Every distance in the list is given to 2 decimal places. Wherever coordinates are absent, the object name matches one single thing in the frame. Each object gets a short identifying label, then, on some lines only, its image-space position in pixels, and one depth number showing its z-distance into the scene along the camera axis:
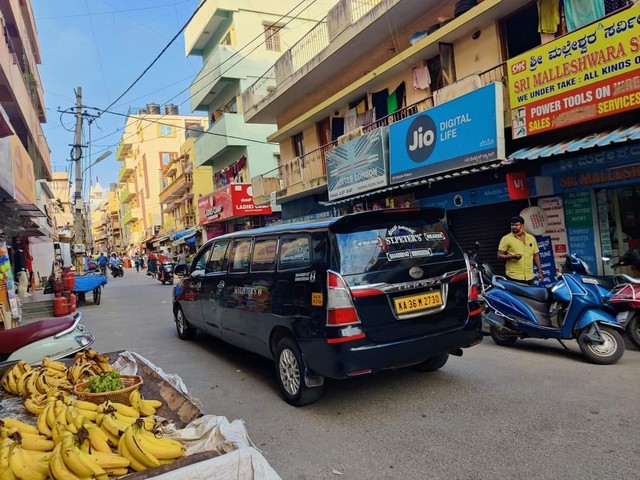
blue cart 15.03
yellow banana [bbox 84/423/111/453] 2.36
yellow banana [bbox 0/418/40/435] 2.66
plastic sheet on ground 2.10
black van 3.98
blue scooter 5.21
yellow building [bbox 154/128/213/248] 33.75
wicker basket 3.29
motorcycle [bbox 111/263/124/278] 32.47
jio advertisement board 8.98
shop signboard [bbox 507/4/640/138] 6.81
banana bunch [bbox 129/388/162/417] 3.25
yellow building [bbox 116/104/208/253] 52.09
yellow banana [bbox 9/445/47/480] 2.06
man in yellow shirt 6.93
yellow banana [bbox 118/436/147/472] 2.26
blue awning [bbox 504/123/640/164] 6.72
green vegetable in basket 3.44
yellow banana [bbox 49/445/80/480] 2.04
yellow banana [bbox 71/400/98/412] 3.04
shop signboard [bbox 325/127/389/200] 12.55
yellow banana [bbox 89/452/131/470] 2.18
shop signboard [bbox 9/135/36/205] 9.61
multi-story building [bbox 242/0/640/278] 7.52
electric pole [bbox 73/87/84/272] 20.88
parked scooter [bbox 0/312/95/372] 5.09
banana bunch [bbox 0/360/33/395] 3.97
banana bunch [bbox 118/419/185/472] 2.27
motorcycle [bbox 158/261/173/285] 22.47
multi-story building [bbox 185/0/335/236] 23.72
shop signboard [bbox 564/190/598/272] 8.55
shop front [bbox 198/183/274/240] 24.14
